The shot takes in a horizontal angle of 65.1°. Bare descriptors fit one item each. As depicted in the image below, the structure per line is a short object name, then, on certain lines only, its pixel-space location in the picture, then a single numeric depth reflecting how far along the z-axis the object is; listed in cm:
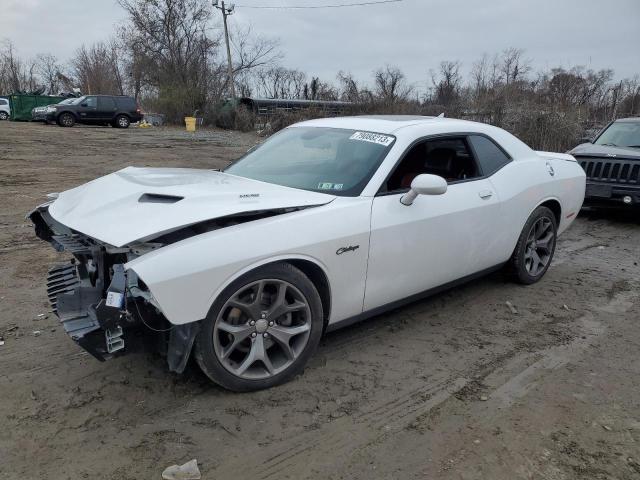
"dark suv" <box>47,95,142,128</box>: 2597
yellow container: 2989
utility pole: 3674
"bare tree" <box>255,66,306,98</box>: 4984
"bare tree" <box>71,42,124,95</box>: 6129
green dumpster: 3028
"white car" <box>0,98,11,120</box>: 3083
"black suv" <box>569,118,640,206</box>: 760
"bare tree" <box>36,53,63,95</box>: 6748
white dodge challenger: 255
